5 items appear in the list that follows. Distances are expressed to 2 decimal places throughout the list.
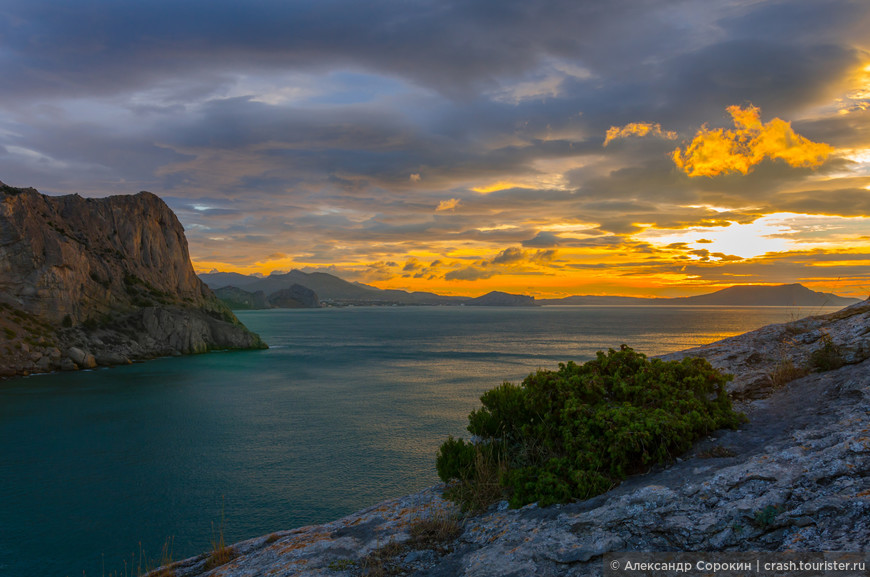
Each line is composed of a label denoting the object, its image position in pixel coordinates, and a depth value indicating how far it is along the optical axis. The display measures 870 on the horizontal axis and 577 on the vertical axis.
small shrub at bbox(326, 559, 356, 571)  7.88
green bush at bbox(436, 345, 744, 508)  8.05
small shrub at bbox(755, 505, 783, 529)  5.62
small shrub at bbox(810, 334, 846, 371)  9.80
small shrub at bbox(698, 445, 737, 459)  7.60
